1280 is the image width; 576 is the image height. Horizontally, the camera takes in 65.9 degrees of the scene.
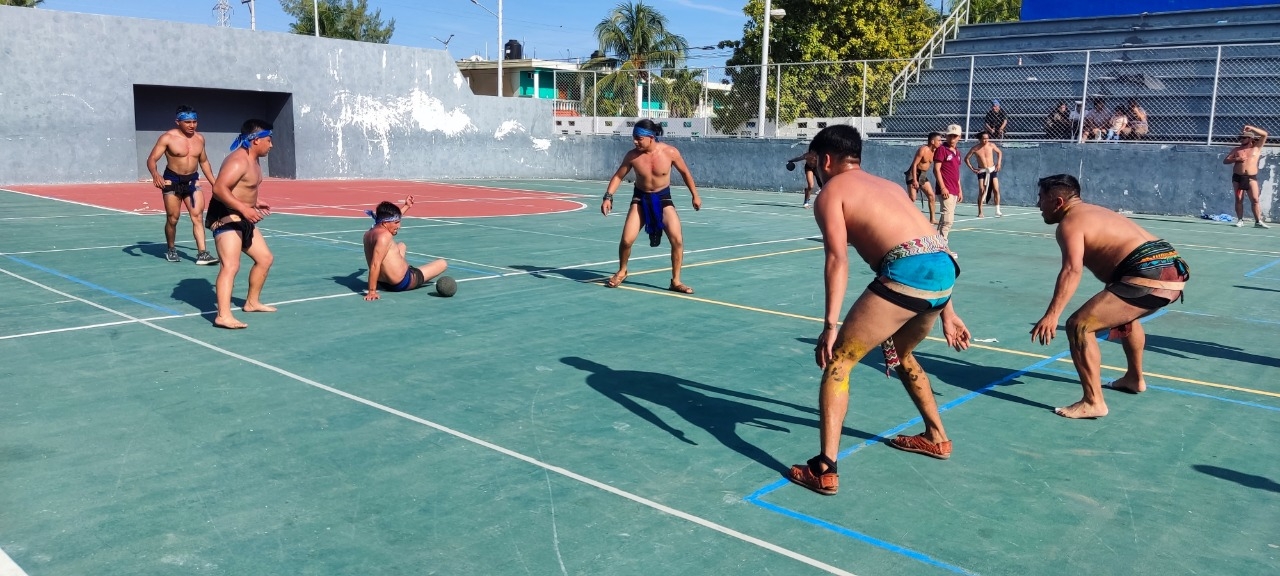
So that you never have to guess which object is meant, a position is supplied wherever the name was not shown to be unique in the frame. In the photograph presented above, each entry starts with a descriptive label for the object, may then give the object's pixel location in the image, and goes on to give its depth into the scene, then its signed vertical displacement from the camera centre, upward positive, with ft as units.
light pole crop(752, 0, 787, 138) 93.20 +8.25
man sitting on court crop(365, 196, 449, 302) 30.76 -3.42
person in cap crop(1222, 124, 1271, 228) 59.93 -0.01
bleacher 76.95 +7.15
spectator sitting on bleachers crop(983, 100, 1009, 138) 81.25 +3.14
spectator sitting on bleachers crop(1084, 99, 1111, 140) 76.18 +3.00
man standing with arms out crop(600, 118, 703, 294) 33.53 -1.50
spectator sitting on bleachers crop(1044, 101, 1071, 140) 78.18 +2.86
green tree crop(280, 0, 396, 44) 215.31 +28.31
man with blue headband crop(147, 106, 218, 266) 37.47 -1.08
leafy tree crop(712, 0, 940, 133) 89.92 +13.66
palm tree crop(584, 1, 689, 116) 193.36 +22.16
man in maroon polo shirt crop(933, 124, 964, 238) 50.01 -0.99
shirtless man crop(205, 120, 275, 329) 26.20 -1.84
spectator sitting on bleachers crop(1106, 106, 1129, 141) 74.79 +2.66
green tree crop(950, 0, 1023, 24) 168.81 +26.16
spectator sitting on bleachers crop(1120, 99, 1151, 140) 74.59 +2.75
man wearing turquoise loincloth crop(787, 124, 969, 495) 14.71 -1.61
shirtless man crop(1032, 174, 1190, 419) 19.62 -2.15
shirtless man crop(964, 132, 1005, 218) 65.92 -0.39
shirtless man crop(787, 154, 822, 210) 70.58 -2.15
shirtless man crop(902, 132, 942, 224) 52.70 -0.50
